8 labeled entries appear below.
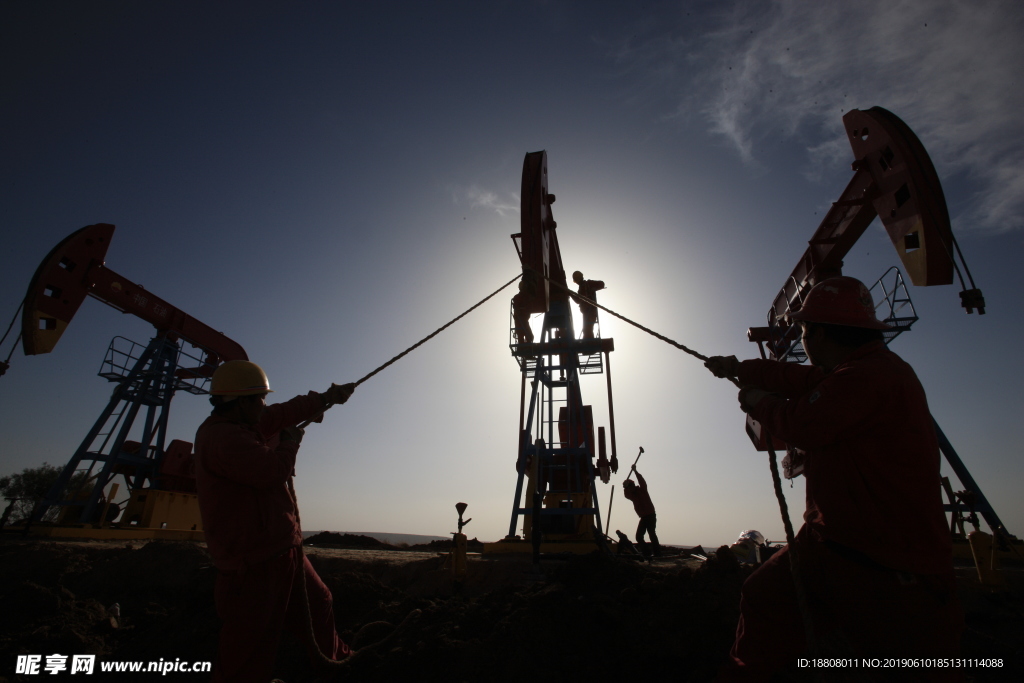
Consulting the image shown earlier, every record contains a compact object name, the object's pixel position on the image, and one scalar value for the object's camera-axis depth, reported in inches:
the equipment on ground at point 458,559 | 284.4
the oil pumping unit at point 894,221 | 241.8
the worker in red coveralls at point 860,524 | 66.7
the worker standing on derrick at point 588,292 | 502.6
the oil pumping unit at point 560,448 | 403.2
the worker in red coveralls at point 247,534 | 94.7
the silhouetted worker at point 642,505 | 427.5
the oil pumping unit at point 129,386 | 436.8
